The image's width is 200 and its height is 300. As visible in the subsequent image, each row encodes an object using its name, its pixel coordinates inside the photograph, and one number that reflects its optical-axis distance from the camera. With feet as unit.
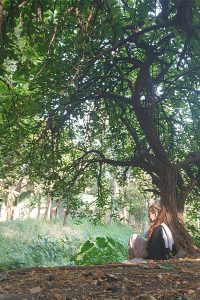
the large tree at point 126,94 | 17.16
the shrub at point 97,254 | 23.24
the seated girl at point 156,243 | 20.99
